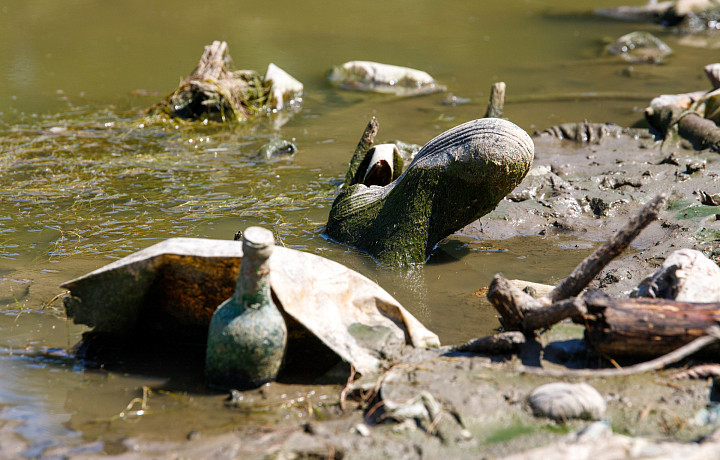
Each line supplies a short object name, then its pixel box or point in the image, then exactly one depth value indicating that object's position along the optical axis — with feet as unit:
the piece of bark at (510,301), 20.90
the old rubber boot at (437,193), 28.73
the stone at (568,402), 17.44
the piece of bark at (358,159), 36.04
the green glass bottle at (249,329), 18.57
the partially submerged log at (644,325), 19.10
